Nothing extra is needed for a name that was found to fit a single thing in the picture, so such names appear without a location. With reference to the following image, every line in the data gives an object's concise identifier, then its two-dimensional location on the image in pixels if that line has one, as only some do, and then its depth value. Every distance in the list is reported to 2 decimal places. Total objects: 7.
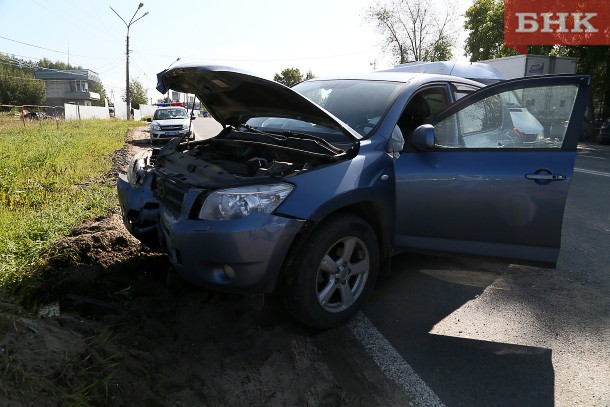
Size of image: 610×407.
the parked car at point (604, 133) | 20.11
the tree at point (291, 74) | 84.93
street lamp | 33.03
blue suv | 2.70
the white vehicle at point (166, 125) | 18.38
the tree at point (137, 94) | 81.56
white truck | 16.81
